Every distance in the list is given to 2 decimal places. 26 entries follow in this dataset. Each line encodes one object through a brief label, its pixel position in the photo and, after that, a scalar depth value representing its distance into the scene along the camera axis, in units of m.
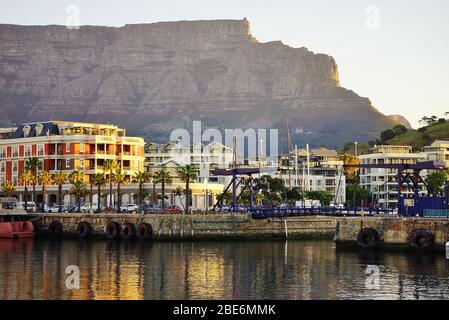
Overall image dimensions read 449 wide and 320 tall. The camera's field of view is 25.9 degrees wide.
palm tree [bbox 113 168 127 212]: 161.02
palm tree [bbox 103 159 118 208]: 162.62
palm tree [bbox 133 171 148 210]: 167.24
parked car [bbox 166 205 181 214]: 144.48
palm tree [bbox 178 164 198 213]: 151.55
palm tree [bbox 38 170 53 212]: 170.00
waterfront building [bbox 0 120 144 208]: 186.50
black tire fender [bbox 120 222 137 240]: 135.62
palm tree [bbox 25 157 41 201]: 167.12
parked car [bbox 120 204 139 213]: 152.75
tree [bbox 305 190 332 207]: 195.62
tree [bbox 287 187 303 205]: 191.57
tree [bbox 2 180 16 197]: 174.88
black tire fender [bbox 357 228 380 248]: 112.50
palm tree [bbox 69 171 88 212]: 160.88
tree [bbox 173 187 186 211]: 172.38
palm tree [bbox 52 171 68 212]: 160.18
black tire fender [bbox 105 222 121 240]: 137.38
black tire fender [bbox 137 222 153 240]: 134.25
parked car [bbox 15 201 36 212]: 156.05
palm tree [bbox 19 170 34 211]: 169.00
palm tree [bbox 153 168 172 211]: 156.50
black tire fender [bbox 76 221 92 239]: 140.75
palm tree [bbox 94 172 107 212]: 156.90
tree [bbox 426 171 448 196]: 191.11
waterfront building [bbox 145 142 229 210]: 176.75
